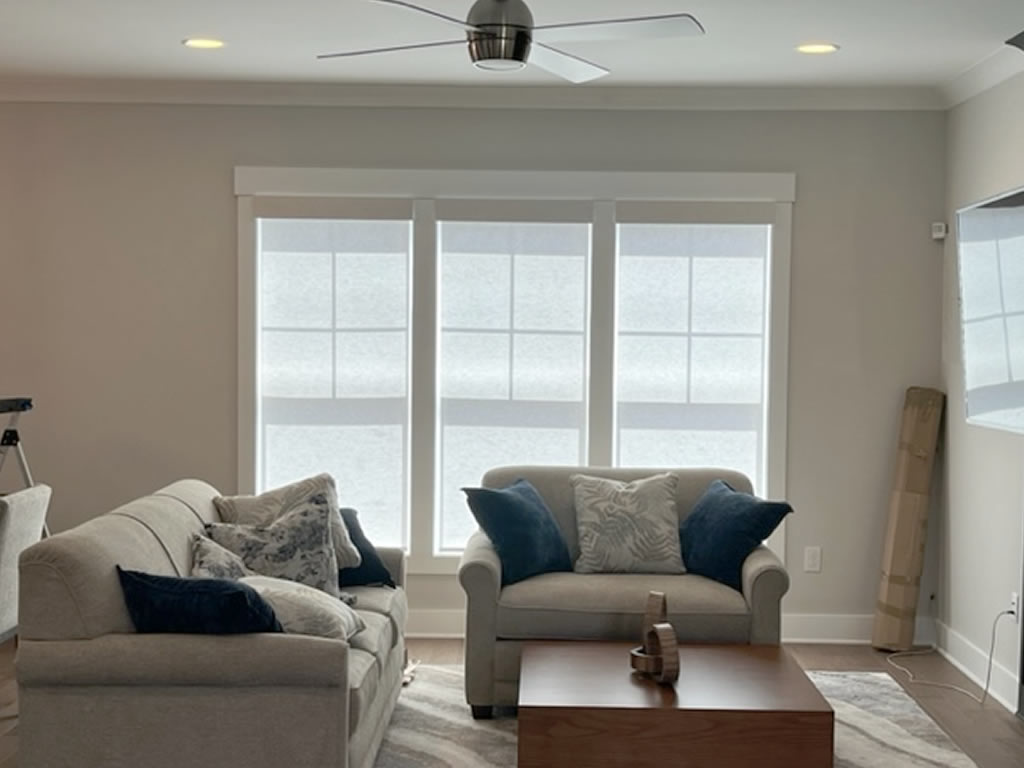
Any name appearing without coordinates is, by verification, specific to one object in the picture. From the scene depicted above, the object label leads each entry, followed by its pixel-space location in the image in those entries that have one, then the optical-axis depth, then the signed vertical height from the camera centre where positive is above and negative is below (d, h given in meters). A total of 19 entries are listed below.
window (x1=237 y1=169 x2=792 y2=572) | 5.92 -0.01
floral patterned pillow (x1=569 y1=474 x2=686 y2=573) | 4.99 -0.80
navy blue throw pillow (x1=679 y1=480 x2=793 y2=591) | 4.83 -0.79
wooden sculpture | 3.95 -1.02
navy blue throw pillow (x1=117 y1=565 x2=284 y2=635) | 3.33 -0.76
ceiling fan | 3.47 +0.88
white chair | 4.46 -0.78
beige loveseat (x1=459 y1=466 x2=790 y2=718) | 4.59 -1.06
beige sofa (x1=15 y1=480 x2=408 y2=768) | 3.28 -0.97
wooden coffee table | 3.70 -1.20
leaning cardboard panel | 5.75 -0.86
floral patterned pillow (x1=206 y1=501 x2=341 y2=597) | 4.23 -0.76
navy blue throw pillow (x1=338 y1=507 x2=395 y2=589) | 4.67 -0.91
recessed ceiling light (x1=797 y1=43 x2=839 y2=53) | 4.93 +1.18
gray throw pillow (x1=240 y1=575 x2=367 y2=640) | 3.49 -0.81
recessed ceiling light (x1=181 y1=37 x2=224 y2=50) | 4.95 +1.18
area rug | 4.25 -1.47
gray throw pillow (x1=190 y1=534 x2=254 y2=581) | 3.88 -0.75
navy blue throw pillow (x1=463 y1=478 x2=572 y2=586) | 4.82 -0.80
